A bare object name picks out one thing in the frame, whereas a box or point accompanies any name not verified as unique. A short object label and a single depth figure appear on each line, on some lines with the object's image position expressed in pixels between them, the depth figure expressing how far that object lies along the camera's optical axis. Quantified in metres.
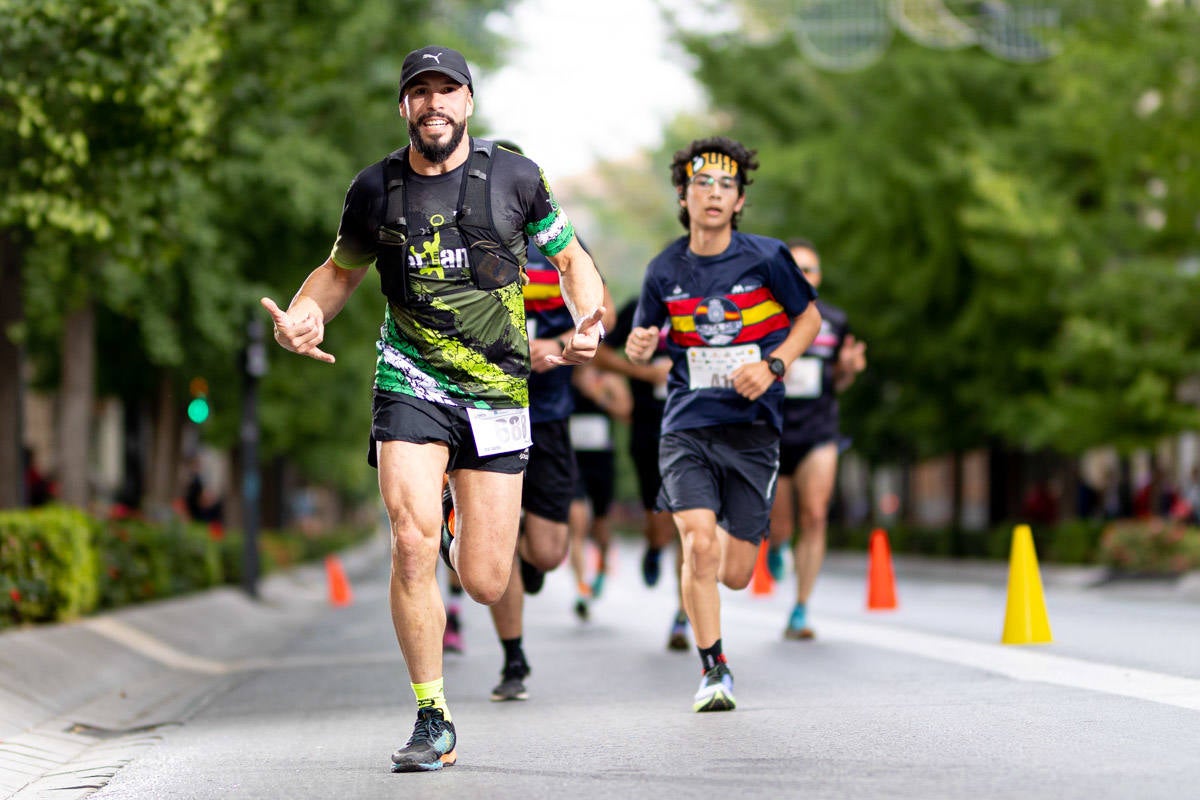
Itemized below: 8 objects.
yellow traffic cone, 10.51
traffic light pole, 22.31
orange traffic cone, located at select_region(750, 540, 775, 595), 18.92
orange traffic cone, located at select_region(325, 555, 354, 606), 25.03
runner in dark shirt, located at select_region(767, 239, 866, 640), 11.61
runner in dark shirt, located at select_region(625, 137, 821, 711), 8.34
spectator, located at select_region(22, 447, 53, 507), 25.55
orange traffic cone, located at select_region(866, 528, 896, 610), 14.94
